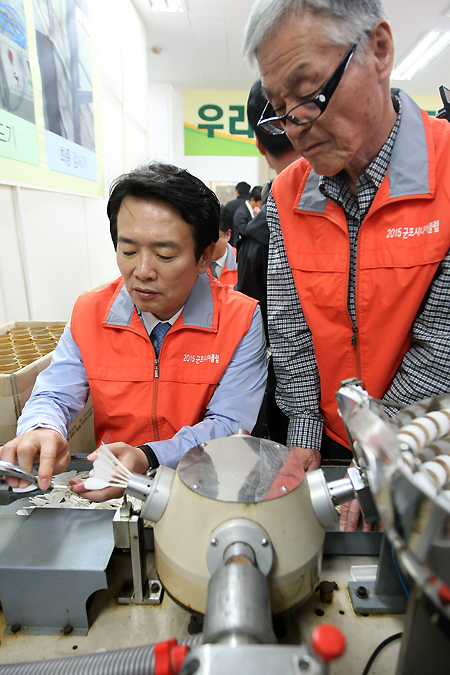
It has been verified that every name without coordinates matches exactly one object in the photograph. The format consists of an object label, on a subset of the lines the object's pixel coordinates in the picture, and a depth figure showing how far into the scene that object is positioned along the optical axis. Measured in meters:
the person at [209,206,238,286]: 3.00
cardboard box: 1.31
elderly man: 0.82
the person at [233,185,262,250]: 4.61
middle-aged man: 1.10
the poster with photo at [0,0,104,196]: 1.82
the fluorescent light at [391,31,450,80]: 5.47
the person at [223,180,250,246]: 5.84
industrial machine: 0.32
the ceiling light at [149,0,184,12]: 4.63
